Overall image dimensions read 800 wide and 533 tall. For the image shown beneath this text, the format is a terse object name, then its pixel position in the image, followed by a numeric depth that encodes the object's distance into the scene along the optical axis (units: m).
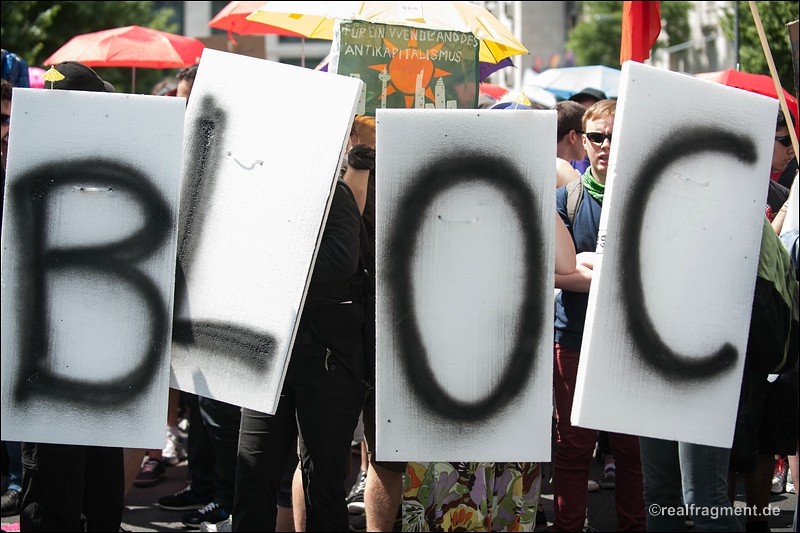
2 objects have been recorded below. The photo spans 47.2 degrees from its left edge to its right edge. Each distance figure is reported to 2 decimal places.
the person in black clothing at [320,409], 2.85
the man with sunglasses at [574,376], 3.26
